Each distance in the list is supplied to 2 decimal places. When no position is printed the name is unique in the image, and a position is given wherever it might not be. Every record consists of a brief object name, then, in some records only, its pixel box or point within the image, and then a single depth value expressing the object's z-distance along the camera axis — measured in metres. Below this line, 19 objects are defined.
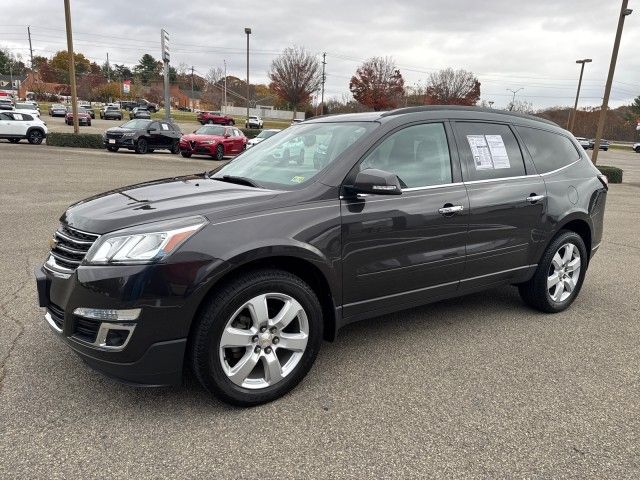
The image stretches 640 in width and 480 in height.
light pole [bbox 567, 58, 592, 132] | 37.91
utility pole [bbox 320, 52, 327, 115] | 61.62
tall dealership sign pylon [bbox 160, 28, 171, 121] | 28.88
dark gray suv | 2.59
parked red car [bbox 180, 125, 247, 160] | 20.87
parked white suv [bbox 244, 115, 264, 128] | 56.97
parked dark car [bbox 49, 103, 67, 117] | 54.38
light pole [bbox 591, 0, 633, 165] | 17.72
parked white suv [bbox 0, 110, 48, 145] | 23.92
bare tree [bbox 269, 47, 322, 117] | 59.91
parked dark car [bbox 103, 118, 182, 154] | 21.56
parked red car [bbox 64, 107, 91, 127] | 41.81
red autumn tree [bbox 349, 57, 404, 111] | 62.97
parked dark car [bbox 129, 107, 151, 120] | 55.28
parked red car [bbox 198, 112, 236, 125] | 52.16
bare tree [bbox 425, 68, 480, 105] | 65.88
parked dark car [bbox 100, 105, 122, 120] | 56.06
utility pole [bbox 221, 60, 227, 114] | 91.67
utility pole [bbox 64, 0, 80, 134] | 22.33
